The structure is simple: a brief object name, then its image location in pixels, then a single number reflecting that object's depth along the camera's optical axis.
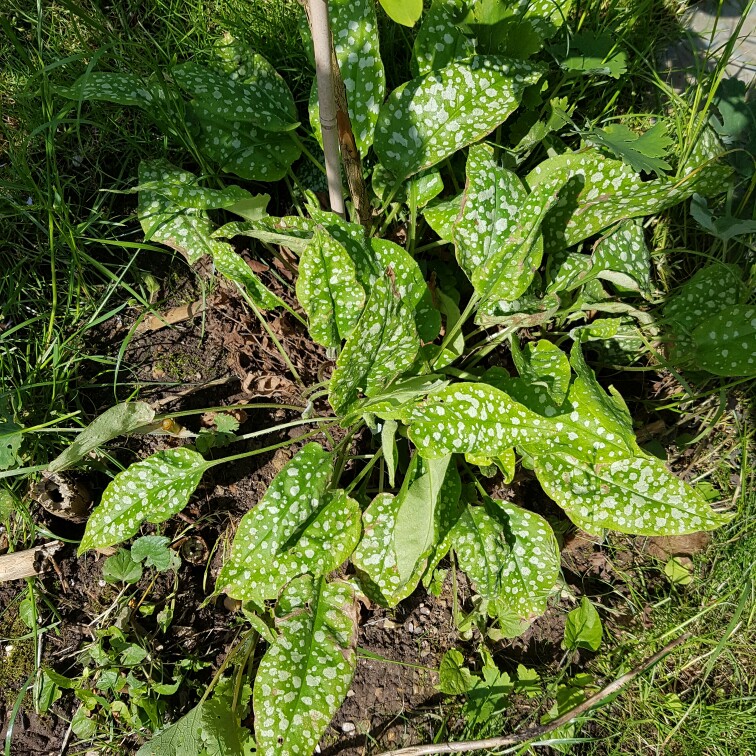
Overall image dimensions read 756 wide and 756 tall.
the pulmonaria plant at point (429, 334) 1.21
